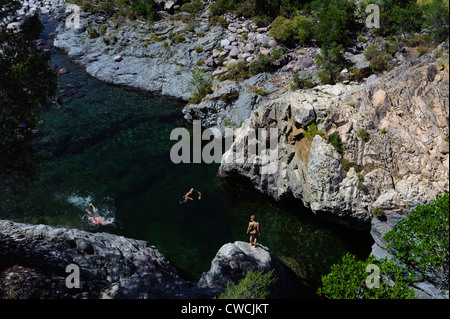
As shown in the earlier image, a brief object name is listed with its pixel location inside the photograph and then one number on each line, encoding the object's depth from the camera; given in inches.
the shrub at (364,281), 586.6
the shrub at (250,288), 582.9
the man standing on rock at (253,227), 811.1
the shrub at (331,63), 1255.5
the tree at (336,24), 1419.8
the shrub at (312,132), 915.1
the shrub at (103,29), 2089.1
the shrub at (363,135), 861.2
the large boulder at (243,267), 697.6
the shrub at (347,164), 865.5
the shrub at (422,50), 1055.0
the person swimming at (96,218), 957.6
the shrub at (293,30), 1512.1
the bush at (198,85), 1521.9
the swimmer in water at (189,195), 1056.3
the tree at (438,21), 789.2
